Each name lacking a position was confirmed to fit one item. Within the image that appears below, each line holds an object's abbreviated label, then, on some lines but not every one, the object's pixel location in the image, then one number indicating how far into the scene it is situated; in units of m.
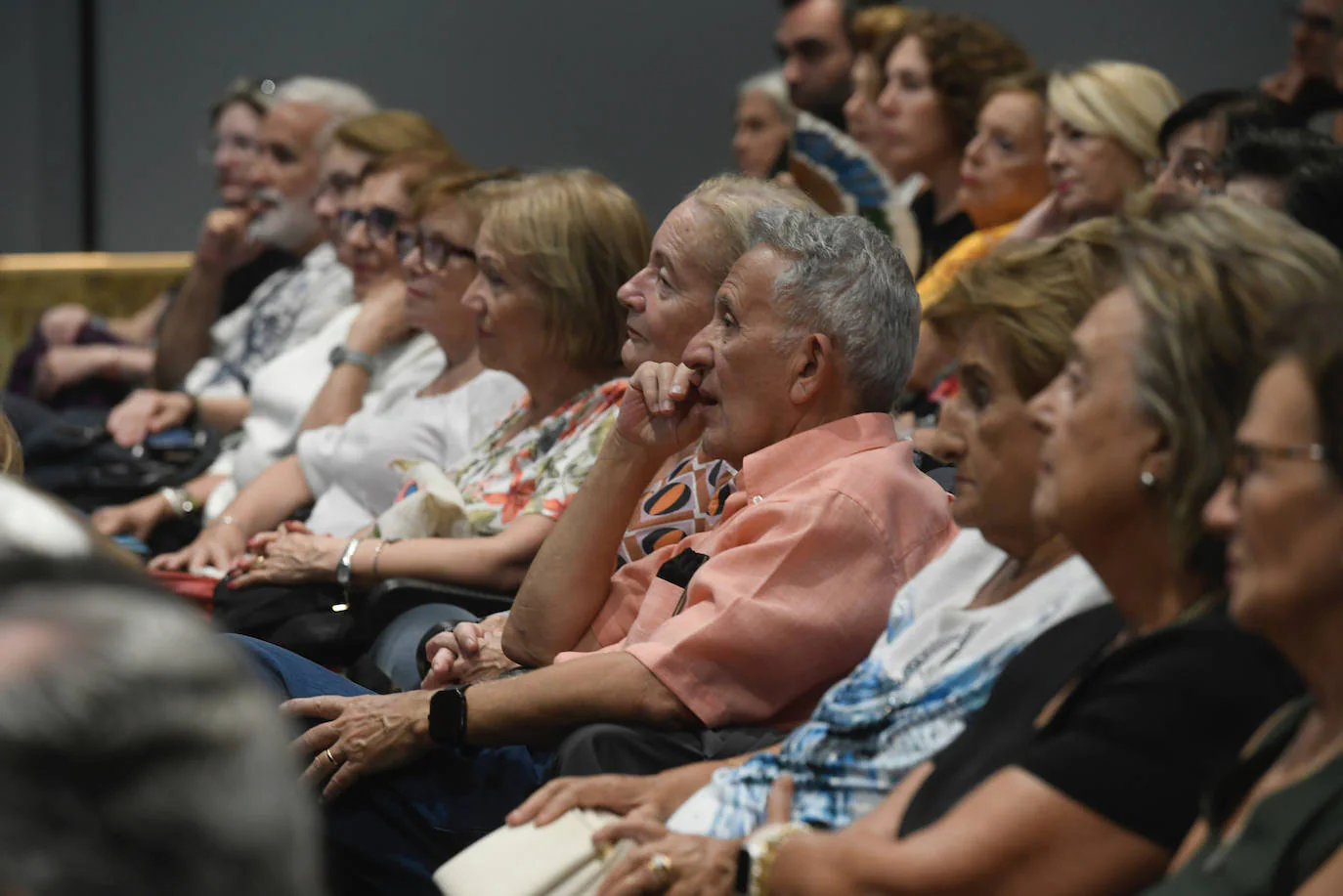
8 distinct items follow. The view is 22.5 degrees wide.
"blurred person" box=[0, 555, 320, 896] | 1.81
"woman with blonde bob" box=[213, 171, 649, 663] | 6.47
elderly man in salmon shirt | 4.39
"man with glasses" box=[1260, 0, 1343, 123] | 8.74
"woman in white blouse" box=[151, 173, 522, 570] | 7.65
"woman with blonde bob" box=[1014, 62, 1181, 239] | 8.25
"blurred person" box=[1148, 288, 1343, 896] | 2.69
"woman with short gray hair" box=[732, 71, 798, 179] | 11.66
